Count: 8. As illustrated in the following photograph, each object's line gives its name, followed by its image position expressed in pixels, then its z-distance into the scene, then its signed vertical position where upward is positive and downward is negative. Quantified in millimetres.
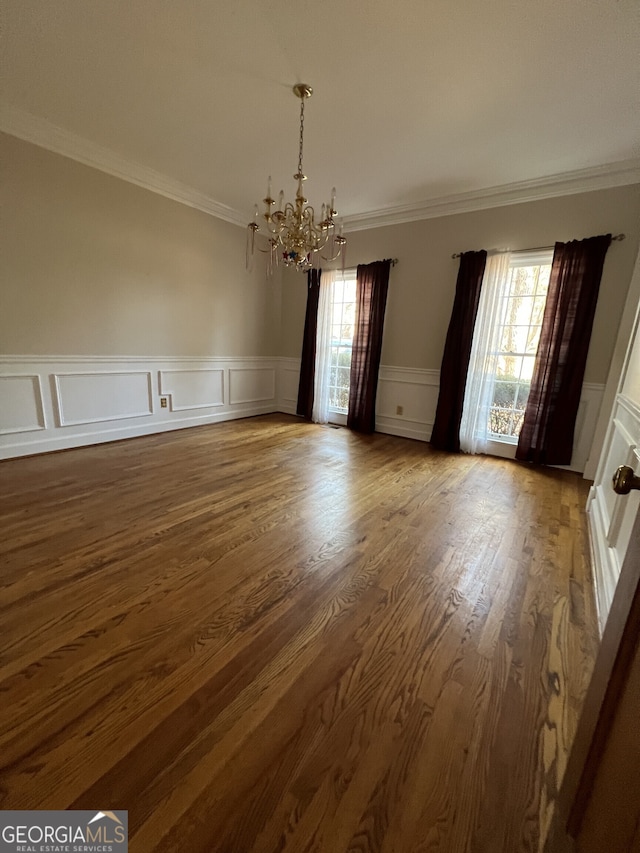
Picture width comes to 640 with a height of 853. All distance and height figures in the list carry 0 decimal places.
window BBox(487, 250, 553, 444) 3506 +240
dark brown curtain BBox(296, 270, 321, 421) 4836 -45
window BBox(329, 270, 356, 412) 4723 +195
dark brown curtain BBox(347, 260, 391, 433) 4285 +105
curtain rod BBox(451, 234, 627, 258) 2992 +1105
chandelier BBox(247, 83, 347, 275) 2502 +865
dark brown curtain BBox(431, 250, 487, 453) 3663 +49
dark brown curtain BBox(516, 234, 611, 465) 3117 +126
